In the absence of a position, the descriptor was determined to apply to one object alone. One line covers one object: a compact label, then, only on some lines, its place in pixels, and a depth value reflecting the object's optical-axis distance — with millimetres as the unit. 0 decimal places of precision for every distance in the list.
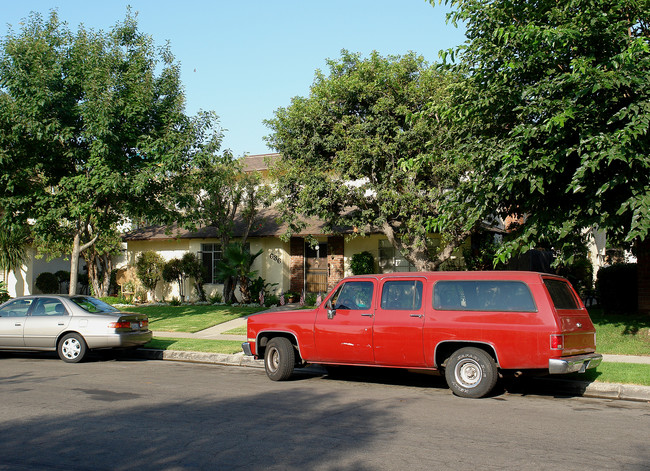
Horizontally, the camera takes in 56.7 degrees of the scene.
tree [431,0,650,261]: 9617
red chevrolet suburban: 8477
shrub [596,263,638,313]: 17656
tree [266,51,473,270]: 17250
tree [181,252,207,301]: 26375
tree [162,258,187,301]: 26719
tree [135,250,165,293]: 27094
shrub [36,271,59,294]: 29672
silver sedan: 12969
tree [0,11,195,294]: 15375
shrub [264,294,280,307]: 23250
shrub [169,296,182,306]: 25844
